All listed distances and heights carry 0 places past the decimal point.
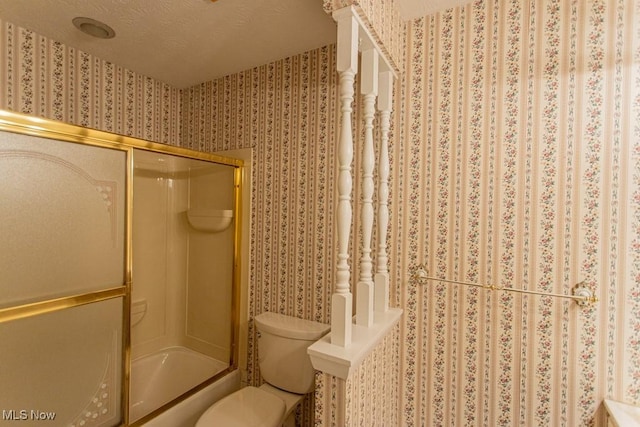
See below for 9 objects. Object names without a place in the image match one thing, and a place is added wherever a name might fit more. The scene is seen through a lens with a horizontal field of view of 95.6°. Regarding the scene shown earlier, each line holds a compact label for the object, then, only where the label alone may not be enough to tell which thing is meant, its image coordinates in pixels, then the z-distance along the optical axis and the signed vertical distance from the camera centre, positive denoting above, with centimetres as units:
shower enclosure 108 -30
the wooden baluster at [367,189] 117 +10
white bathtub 158 -110
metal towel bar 113 -32
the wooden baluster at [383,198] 139 +7
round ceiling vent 152 +98
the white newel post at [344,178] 100 +12
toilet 138 -92
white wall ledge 92 -47
